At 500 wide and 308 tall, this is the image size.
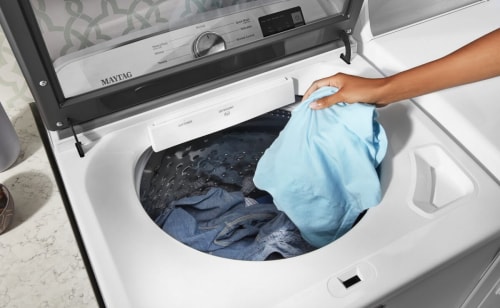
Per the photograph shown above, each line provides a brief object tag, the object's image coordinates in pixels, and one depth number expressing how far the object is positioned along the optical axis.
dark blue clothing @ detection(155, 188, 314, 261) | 0.93
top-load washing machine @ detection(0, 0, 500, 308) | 0.74
